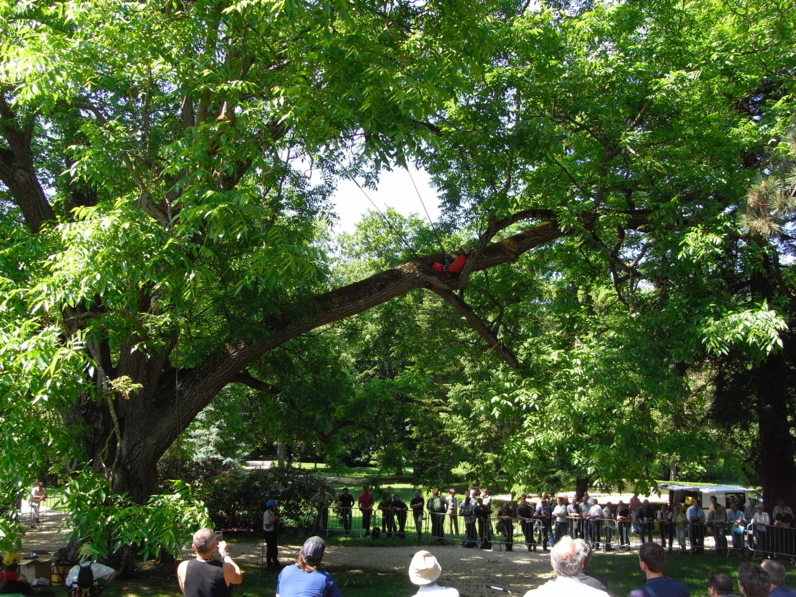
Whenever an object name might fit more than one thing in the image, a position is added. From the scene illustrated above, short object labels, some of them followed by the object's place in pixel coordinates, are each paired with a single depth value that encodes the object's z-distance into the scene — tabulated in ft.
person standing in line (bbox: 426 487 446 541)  62.49
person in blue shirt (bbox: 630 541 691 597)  14.47
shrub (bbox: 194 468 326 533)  61.87
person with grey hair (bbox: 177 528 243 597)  16.39
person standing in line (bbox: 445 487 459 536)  63.58
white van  76.38
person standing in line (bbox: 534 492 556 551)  57.98
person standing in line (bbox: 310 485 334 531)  63.16
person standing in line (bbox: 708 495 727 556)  54.03
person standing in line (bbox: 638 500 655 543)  56.65
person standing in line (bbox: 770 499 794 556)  48.34
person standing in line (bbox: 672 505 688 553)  55.77
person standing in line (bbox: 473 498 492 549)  58.08
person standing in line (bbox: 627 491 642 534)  58.42
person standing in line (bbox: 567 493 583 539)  57.36
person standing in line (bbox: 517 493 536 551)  57.72
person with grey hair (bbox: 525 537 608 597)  13.19
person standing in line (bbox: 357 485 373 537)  63.87
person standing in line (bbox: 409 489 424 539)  62.35
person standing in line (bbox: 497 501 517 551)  57.41
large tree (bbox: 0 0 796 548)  25.14
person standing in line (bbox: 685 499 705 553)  54.13
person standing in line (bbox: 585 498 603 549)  57.11
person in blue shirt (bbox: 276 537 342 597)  14.48
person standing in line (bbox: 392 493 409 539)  63.26
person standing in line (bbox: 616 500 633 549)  57.61
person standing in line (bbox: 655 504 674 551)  56.54
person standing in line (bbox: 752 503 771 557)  49.49
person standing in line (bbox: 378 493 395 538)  63.31
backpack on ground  27.99
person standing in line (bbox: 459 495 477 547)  58.65
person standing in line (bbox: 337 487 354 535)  64.28
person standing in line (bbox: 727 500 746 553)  53.31
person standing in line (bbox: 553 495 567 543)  57.72
